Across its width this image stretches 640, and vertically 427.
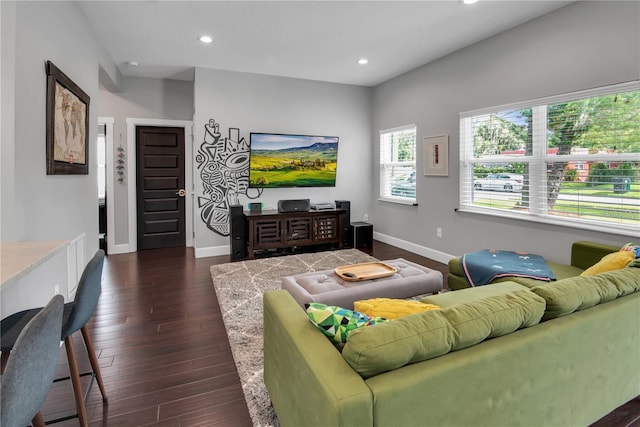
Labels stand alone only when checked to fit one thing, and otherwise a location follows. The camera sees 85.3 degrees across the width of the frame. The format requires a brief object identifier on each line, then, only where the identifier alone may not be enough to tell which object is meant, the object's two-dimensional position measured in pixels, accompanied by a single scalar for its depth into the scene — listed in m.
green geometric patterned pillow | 1.32
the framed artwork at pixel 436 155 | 4.66
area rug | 1.97
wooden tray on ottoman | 2.78
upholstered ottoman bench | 2.43
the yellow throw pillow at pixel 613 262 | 2.24
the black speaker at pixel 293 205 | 5.32
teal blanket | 2.75
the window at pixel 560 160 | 2.94
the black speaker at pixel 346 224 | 5.73
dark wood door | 5.66
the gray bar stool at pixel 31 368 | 0.84
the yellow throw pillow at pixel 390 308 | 1.50
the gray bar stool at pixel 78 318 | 1.58
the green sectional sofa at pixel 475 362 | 1.08
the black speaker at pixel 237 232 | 5.01
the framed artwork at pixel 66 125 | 2.50
